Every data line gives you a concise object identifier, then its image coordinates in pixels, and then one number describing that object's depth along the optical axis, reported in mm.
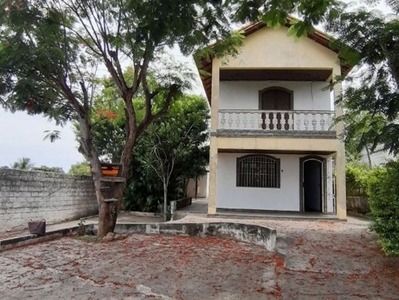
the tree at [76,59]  6831
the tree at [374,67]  4637
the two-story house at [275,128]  10812
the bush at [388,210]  5242
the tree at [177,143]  13844
